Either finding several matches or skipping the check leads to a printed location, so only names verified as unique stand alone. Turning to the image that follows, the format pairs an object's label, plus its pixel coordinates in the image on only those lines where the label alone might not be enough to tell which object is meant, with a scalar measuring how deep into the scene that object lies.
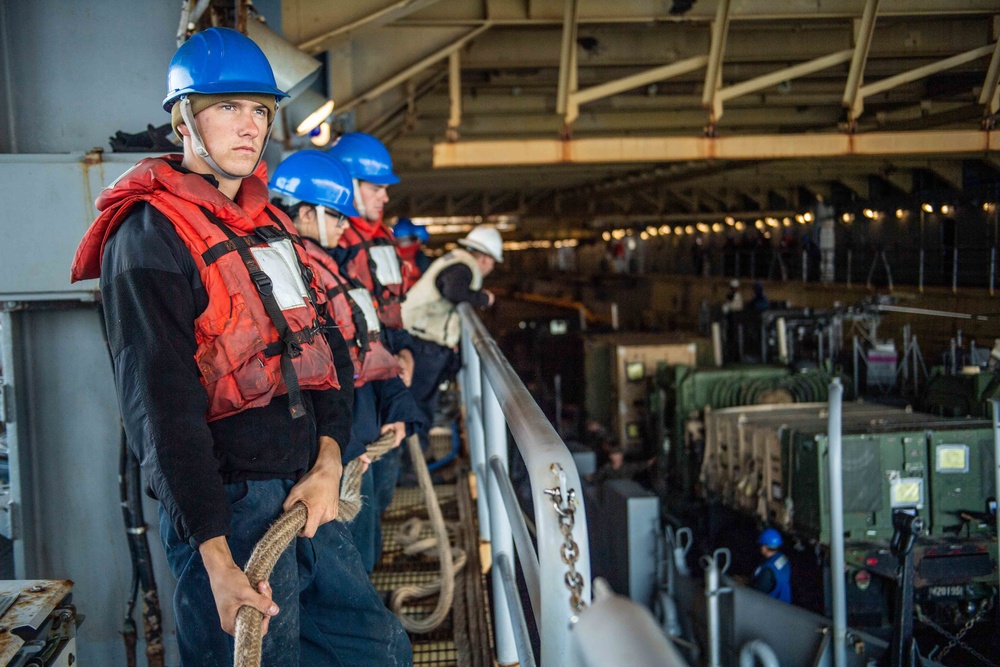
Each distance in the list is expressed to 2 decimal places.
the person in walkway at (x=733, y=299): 18.13
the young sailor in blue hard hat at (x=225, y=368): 1.86
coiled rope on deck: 3.57
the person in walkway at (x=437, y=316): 5.61
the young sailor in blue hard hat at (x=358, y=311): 3.47
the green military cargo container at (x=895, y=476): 9.27
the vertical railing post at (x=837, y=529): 7.47
